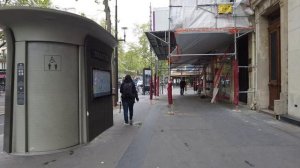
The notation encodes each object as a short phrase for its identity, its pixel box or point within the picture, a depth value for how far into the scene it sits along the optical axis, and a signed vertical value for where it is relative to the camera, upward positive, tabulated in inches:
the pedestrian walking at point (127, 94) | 274.5 -12.3
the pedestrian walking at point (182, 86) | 779.9 -7.8
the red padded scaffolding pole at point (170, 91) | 362.4 -11.8
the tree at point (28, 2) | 540.3 +206.8
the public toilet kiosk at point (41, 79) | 172.6 +4.5
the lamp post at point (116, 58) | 469.4 +54.3
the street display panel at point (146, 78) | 795.2 +21.9
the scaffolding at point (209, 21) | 377.3 +109.6
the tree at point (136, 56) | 1325.5 +190.1
